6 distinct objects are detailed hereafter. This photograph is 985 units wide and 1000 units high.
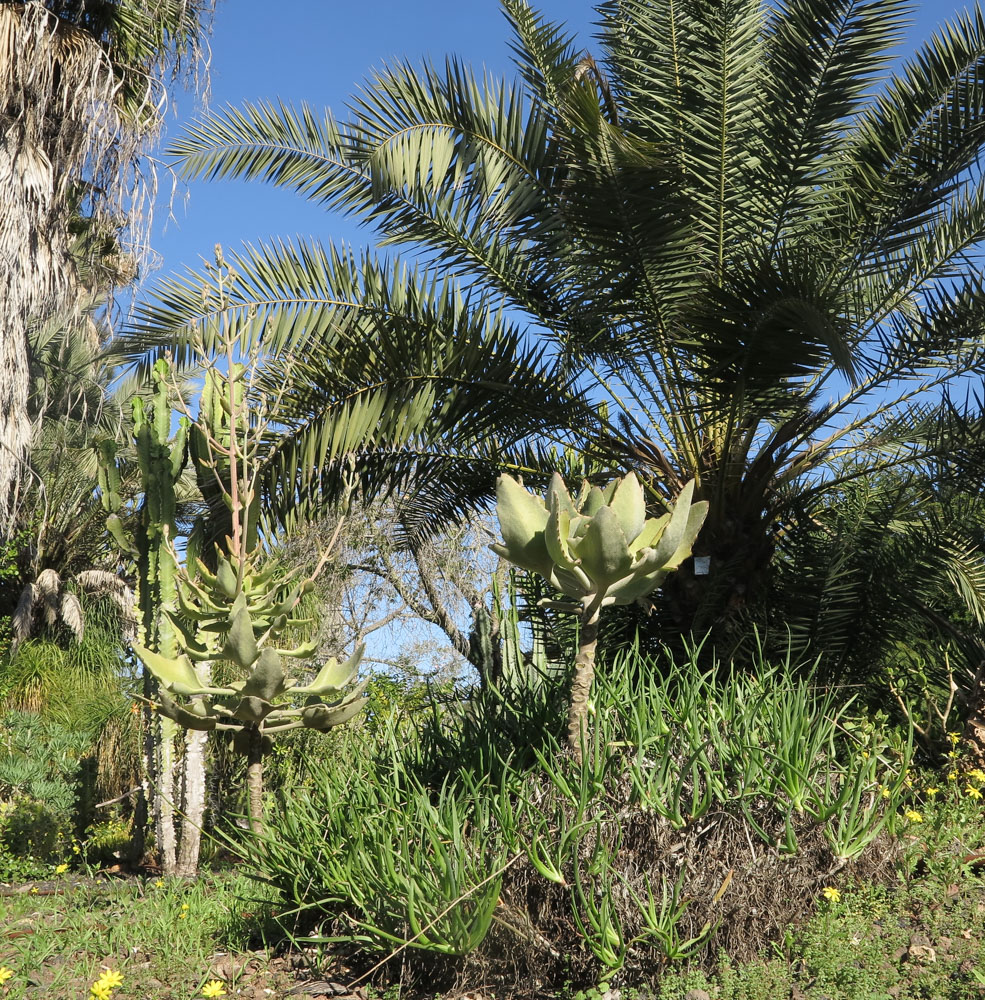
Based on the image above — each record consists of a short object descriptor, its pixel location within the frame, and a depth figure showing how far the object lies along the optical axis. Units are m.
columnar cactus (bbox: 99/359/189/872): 6.42
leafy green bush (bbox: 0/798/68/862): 6.64
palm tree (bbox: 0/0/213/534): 7.81
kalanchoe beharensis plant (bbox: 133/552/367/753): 4.42
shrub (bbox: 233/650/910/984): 3.12
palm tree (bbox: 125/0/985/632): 5.23
